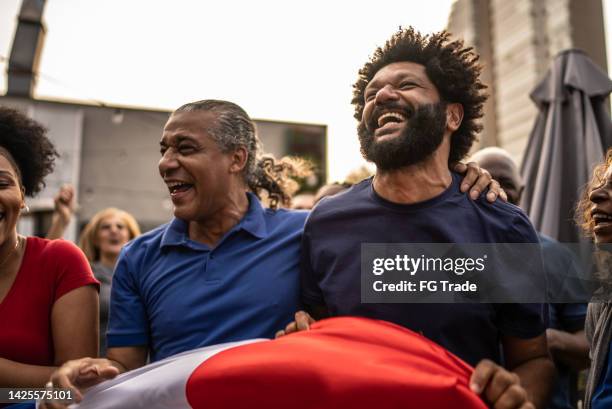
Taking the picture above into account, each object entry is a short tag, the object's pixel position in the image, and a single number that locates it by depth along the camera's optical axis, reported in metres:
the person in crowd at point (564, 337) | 2.32
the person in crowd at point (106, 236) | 4.33
